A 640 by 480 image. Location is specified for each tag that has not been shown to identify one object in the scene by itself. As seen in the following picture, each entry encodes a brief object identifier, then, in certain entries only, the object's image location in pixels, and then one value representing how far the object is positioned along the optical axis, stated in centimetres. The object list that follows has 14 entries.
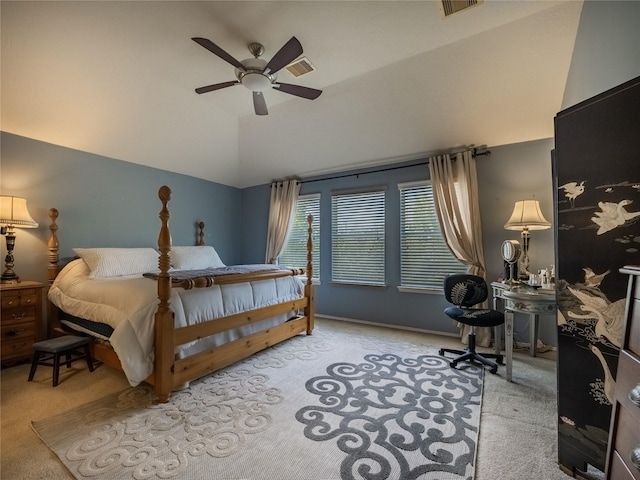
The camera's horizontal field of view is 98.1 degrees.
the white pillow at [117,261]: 305
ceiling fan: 197
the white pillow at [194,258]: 386
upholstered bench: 228
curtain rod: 345
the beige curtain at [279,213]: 485
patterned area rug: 143
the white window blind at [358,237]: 416
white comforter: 201
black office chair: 259
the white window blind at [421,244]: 371
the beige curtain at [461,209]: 337
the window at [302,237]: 473
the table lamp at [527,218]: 277
